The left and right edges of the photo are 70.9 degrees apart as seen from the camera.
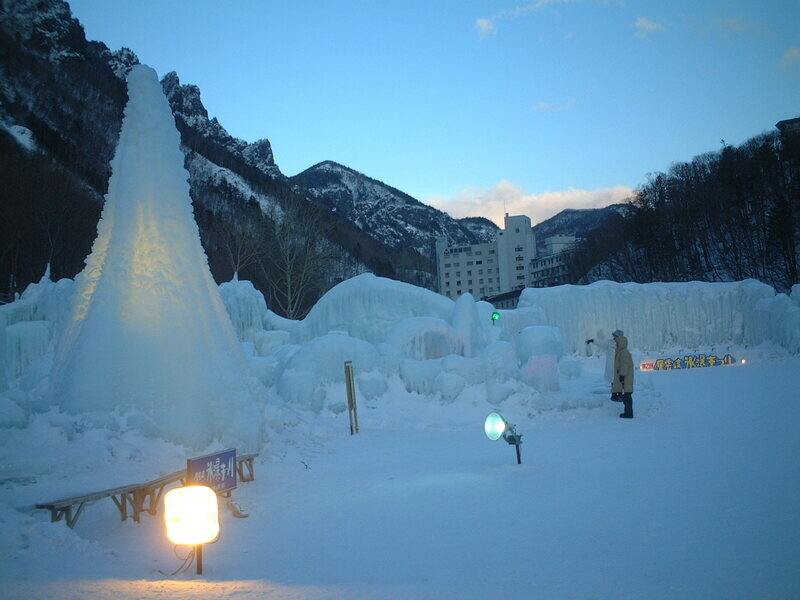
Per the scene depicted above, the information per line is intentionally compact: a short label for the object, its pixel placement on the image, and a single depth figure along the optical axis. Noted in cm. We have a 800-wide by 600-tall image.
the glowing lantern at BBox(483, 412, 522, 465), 768
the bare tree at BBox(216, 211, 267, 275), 3350
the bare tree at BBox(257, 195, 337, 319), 3256
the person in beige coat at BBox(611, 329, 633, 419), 1178
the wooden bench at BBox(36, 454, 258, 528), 509
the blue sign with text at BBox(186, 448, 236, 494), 512
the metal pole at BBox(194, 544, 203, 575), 424
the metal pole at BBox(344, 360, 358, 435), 1202
